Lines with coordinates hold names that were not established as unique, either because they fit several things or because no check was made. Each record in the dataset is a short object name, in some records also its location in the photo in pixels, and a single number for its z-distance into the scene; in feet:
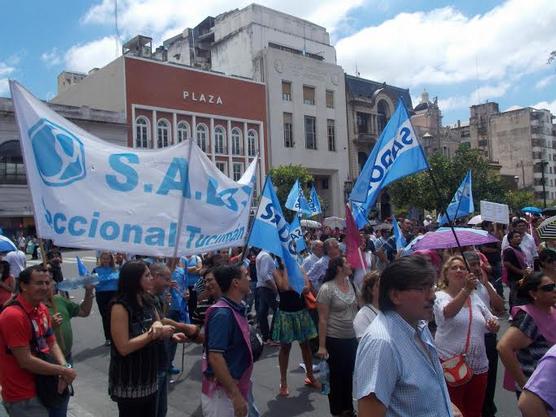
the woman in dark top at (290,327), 19.93
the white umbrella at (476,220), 54.76
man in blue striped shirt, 7.00
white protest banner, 12.81
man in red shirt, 11.14
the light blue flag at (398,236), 34.06
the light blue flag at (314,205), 51.88
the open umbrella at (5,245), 23.27
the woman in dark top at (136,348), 11.20
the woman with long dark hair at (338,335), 16.34
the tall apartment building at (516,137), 246.27
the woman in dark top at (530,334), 11.05
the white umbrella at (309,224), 67.37
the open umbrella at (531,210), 54.44
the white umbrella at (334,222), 96.95
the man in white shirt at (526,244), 28.20
